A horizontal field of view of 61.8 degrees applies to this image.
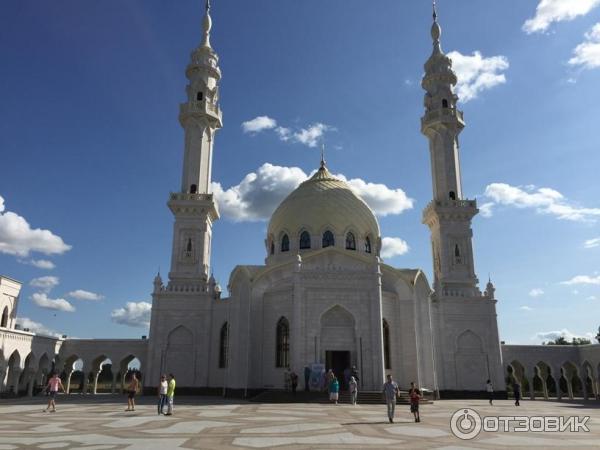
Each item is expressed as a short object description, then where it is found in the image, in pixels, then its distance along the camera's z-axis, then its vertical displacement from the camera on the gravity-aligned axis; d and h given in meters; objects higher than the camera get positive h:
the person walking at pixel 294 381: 27.78 -0.49
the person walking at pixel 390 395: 16.58 -0.72
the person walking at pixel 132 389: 20.53 -0.72
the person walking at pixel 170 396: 18.47 -0.89
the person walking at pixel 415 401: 16.28 -0.89
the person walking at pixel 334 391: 26.03 -0.94
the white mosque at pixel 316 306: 31.33 +4.36
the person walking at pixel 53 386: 20.27 -0.62
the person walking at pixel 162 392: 18.48 -0.75
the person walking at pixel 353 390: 25.38 -0.88
